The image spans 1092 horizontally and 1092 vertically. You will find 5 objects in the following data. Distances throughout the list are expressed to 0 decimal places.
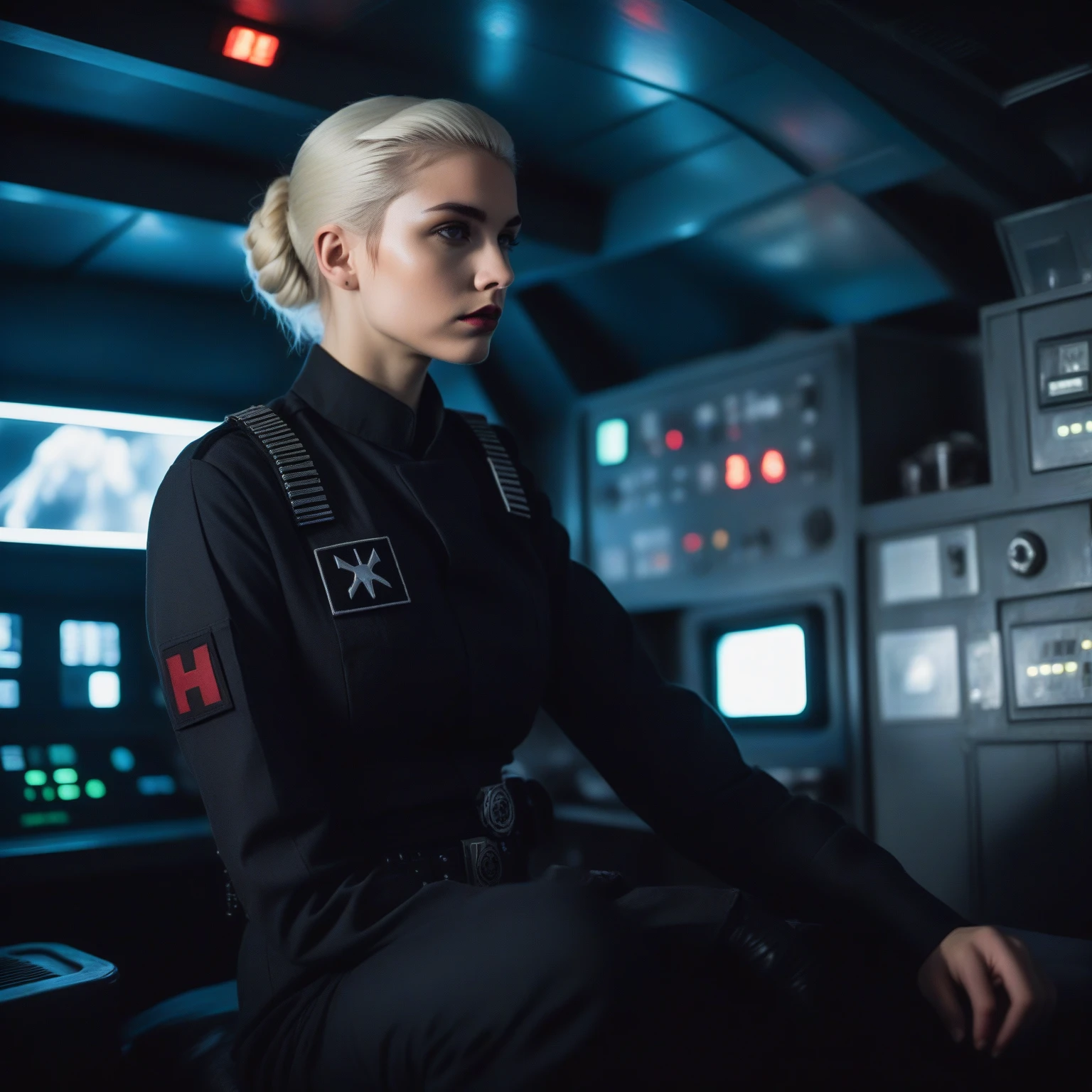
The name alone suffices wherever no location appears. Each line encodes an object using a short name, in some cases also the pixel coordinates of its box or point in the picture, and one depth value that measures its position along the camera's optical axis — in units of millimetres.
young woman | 868
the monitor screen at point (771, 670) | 2244
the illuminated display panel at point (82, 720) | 2207
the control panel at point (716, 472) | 2281
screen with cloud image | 2326
